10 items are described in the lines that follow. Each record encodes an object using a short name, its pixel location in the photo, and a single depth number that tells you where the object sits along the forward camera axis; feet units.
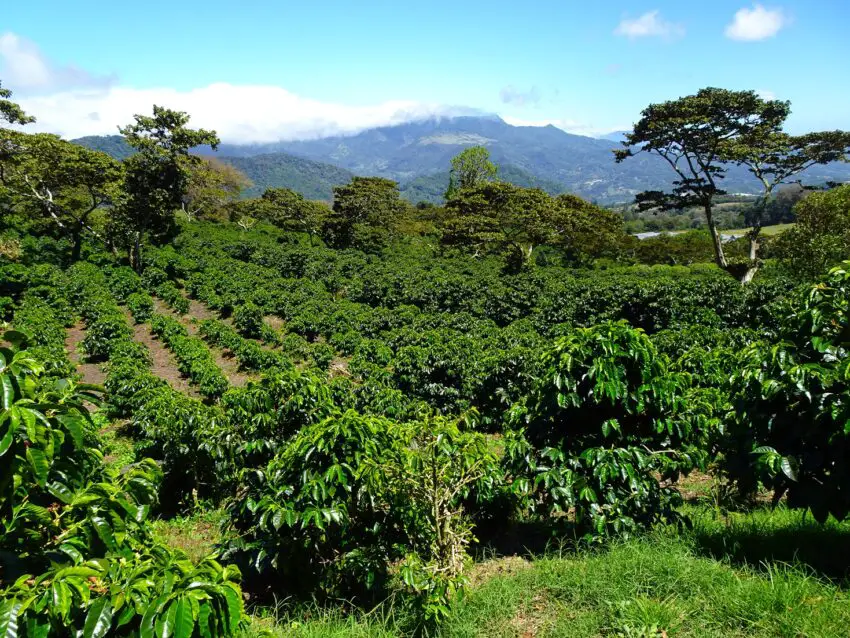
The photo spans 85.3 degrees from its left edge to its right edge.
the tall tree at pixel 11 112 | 87.83
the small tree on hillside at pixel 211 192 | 146.61
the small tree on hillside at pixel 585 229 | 126.00
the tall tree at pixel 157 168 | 81.05
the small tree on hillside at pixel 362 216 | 143.13
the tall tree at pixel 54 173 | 83.20
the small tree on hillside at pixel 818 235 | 64.59
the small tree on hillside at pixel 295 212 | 161.58
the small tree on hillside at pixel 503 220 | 117.60
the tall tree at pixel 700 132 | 77.00
